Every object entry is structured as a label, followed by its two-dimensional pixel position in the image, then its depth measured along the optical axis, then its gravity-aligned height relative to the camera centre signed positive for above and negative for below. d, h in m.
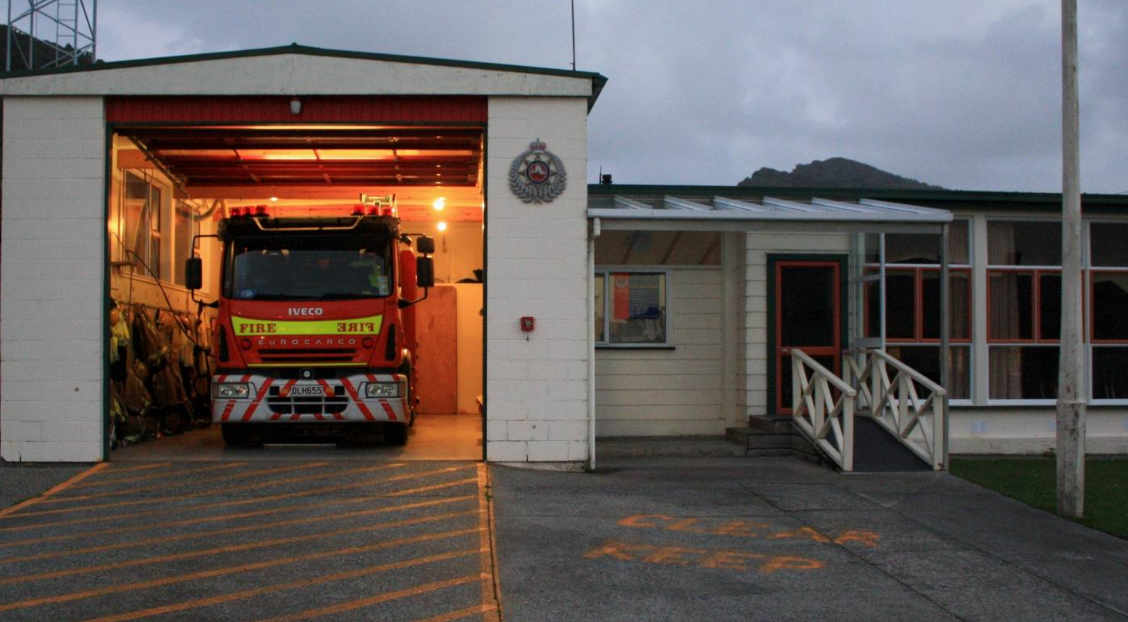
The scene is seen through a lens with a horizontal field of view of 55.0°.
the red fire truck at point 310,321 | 12.21 +0.08
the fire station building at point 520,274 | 11.68 +0.72
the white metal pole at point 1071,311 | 9.85 +0.17
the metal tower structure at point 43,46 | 19.29 +5.65
